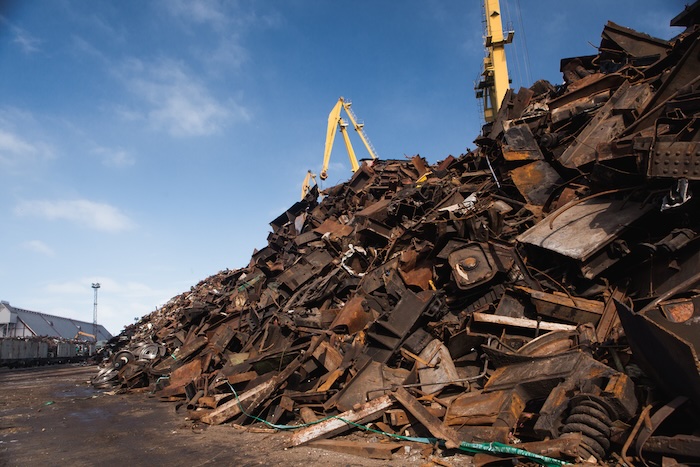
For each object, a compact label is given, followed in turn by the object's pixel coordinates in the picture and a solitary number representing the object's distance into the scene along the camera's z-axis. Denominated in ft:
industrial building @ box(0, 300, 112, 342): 91.71
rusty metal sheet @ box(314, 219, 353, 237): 37.96
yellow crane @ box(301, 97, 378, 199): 86.69
